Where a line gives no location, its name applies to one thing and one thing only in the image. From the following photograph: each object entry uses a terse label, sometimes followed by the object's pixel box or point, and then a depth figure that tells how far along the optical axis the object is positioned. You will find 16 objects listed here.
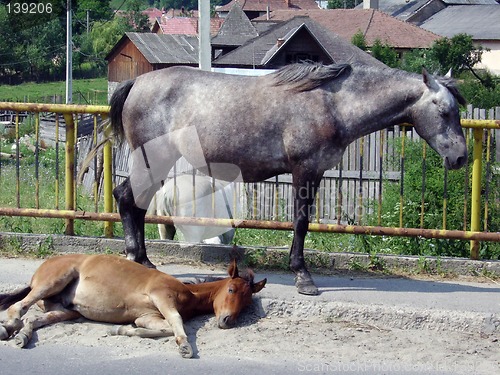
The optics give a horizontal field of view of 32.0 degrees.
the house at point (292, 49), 38.53
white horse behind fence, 8.62
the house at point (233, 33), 46.72
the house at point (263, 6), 79.50
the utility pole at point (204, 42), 11.13
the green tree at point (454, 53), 40.84
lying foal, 5.98
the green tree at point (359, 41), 50.09
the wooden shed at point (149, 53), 49.41
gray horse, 6.59
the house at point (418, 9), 71.19
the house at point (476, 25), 60.53
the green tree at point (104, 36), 65.75
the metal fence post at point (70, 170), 7.83
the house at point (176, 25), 67.75
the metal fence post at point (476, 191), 7.33
